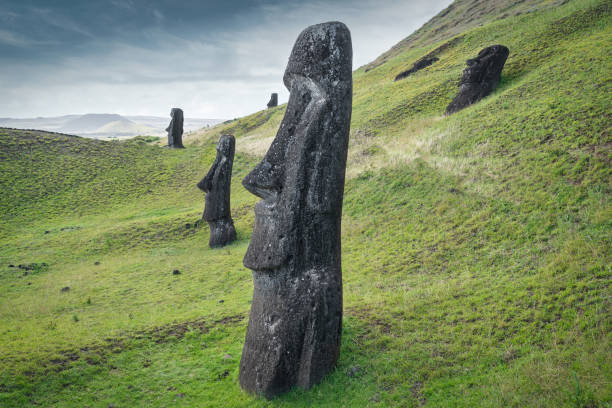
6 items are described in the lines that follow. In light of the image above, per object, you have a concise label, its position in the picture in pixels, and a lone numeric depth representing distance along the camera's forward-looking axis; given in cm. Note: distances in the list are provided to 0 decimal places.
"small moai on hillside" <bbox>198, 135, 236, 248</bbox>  1791
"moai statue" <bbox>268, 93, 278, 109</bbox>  6644
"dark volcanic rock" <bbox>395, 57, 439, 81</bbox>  4197
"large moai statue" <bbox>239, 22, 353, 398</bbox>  618
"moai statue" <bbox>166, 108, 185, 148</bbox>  4188
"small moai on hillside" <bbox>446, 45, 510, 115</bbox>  2423
